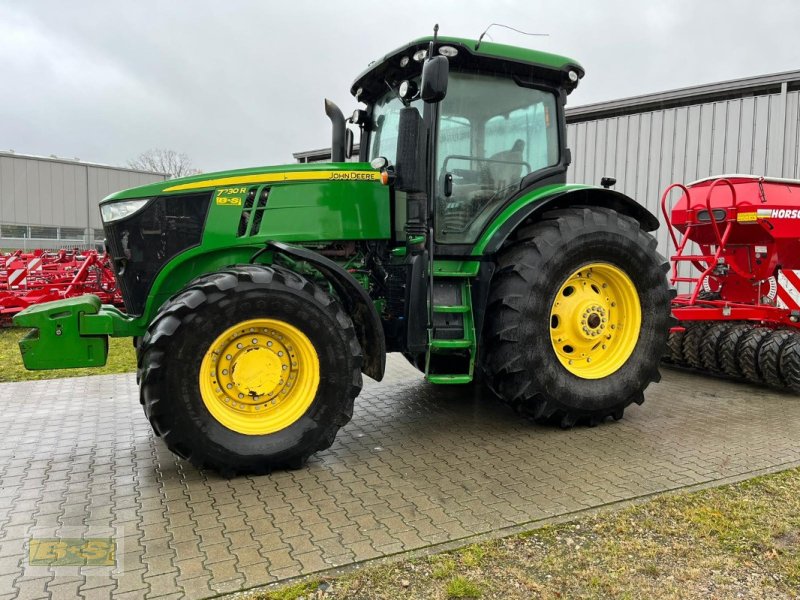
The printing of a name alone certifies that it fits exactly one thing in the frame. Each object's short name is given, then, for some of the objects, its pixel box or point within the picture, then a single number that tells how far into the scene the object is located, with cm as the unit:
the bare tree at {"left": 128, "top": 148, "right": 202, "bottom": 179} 4062
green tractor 363
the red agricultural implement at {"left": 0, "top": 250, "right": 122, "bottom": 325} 982
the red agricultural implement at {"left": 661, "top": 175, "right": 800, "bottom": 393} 579
